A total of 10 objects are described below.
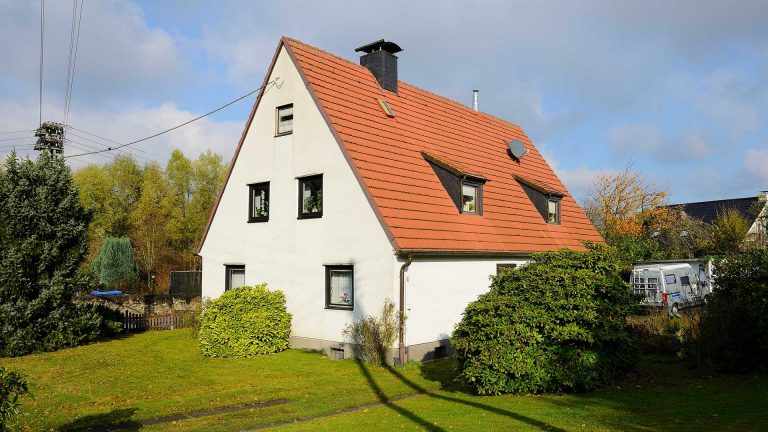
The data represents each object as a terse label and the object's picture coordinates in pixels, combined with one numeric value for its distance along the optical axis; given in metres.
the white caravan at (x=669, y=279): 22.39
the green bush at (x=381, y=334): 14.90
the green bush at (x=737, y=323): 11.44
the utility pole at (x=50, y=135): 26.20
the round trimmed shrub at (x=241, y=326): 16.41
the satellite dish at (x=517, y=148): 24.11
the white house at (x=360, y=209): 15.73
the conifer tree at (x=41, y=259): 17.78
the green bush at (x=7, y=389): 5.37
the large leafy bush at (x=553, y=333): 10.74
